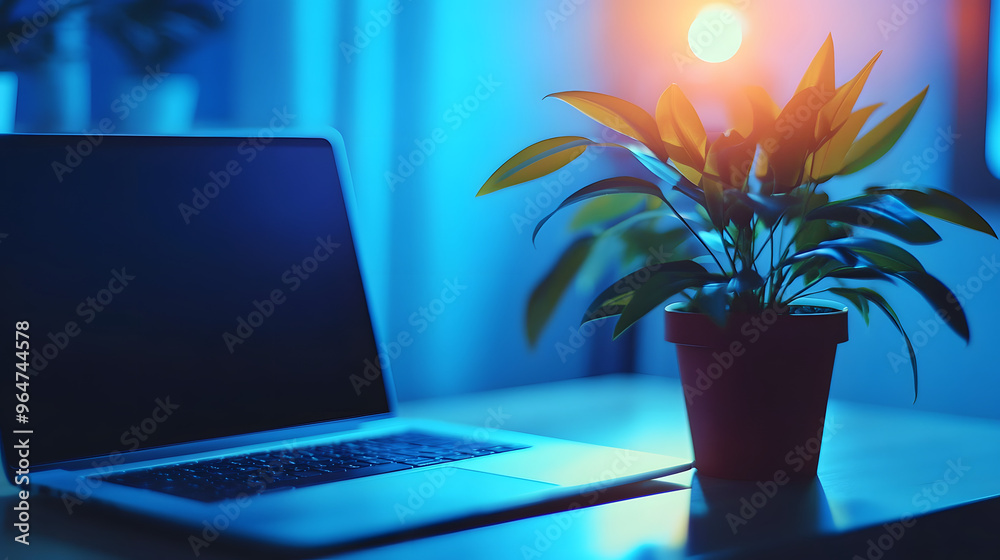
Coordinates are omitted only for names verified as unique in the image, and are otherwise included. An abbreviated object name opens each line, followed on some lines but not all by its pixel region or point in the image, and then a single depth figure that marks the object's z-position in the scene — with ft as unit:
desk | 2.05
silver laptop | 2.37
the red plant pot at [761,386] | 2.70
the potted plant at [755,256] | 2.67
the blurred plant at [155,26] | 3.34
